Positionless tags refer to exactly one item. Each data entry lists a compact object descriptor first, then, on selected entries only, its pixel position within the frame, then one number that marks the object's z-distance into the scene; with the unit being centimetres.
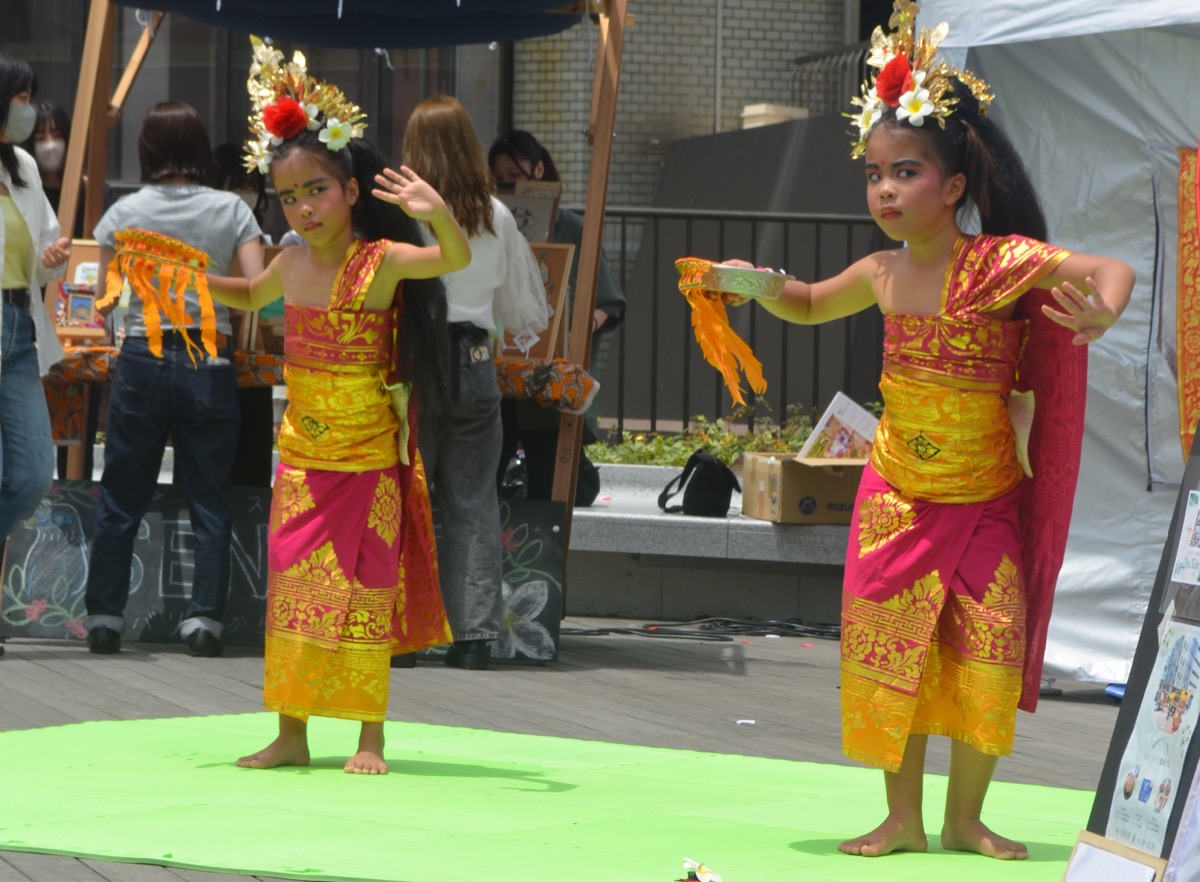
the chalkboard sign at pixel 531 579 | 1206
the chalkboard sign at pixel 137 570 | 1222
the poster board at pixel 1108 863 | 535
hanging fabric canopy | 1449
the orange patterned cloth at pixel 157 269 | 855
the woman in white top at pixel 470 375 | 1120
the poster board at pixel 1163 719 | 535
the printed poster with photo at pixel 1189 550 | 558
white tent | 1140
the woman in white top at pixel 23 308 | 1042
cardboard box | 1371
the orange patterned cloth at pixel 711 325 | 721
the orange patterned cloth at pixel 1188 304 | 1124
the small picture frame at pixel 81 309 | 1304
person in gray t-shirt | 1169
